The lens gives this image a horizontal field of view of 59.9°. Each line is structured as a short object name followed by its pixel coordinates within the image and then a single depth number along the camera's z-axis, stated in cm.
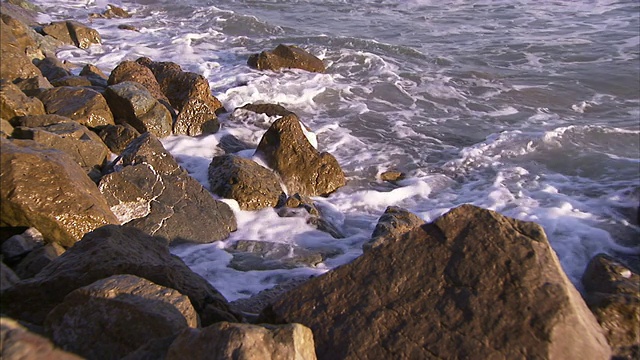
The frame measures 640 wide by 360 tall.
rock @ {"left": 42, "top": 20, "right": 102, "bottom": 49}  1216
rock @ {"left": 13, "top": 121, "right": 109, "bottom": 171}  515
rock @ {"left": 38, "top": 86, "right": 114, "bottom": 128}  648
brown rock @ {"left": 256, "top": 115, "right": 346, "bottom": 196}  652
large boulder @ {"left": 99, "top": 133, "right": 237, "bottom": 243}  488
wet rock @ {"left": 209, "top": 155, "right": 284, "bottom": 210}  584
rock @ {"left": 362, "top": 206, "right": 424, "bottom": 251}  529
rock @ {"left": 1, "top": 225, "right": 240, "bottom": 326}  293
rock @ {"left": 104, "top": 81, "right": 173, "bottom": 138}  689
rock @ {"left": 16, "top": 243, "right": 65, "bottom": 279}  345
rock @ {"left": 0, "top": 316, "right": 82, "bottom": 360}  227
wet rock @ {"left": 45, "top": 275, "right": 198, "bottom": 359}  251
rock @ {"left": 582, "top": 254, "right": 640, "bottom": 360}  301
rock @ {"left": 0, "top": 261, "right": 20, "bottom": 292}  305
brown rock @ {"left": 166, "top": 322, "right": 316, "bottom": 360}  216
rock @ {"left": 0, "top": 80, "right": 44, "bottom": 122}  571
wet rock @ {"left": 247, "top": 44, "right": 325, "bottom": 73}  1144
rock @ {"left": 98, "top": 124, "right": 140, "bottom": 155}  637
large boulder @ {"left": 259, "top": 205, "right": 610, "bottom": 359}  243
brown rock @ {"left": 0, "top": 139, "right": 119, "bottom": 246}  368
